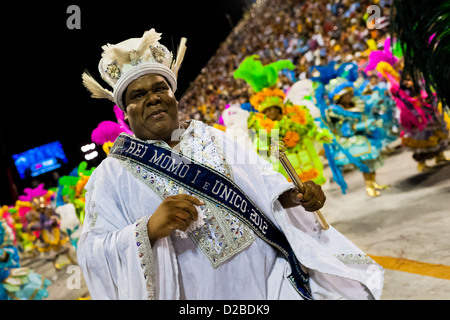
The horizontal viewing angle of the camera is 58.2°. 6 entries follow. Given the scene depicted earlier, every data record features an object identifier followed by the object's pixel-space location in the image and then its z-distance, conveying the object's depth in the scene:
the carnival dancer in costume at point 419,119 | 5.75
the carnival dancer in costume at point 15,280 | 4.84
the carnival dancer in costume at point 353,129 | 5.64
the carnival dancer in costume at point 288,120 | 4.73
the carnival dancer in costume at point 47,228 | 8.04
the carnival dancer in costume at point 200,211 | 1.52
